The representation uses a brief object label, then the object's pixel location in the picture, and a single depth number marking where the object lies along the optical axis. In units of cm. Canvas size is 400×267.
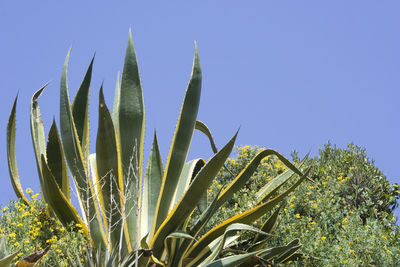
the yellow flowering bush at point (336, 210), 1123
